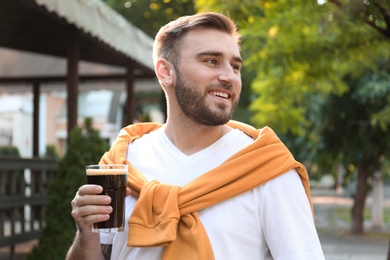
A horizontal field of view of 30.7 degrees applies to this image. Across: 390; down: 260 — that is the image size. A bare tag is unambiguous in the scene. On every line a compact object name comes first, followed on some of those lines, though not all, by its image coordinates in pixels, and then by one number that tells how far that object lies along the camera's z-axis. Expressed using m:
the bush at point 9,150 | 11.60
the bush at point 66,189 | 7.14
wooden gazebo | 7.32
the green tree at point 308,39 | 6.52
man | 2.38
